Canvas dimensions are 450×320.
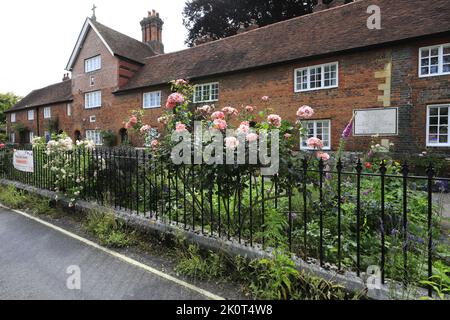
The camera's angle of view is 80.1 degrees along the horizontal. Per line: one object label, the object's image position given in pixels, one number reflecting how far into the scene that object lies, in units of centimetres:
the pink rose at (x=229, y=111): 369
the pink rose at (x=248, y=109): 377
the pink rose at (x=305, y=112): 343
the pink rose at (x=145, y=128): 420
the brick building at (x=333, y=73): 1111
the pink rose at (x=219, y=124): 316
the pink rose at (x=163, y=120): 411
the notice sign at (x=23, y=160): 732
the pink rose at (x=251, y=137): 291
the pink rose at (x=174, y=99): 381
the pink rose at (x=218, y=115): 338
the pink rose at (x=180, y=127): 343
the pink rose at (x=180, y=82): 421
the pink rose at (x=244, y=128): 304
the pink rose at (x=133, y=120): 443
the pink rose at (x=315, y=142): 331
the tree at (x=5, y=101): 4456
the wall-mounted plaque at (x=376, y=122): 1184
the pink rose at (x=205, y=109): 400
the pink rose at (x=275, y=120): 322
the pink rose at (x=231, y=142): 291
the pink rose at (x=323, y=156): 324
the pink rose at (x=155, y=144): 404
